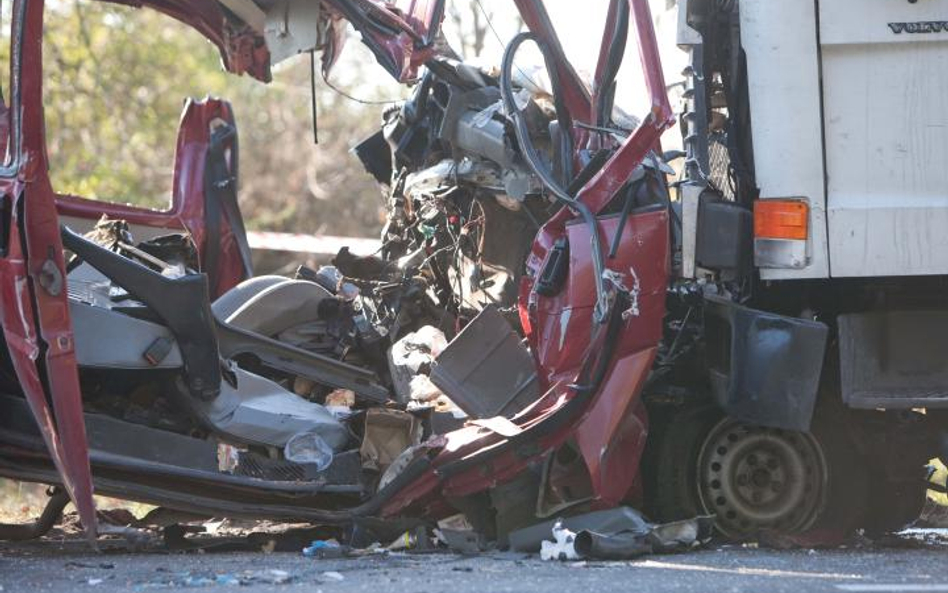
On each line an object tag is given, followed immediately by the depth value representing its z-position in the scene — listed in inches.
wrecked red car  423.8
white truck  438.9
